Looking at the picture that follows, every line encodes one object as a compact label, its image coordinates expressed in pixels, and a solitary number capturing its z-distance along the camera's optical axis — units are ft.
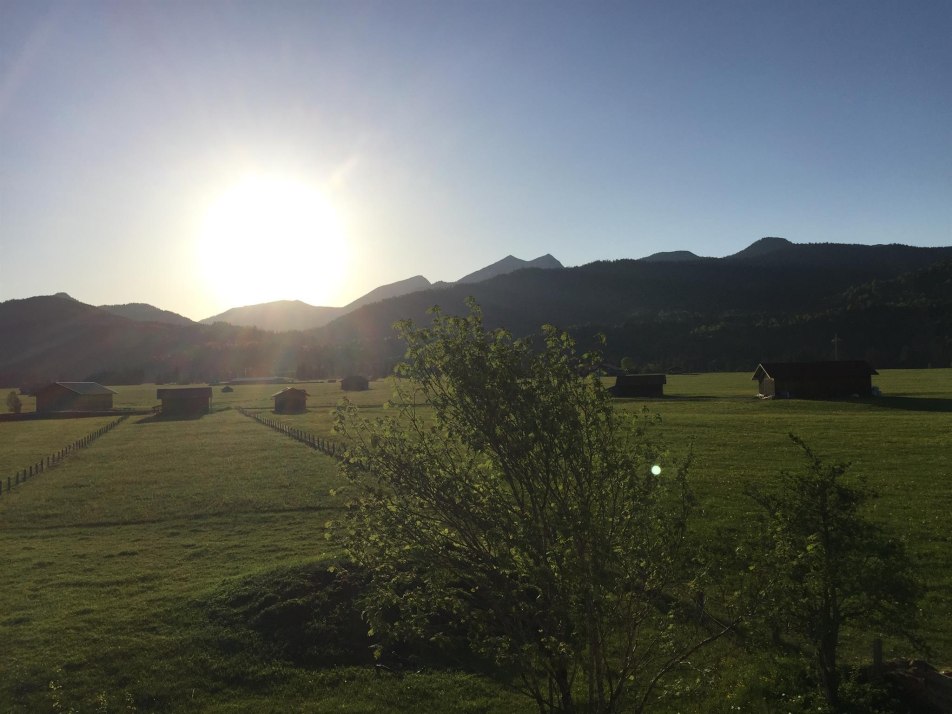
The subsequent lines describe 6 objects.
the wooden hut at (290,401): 294.46
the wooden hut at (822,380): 244.01
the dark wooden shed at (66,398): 323.98
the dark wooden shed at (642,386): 299.38
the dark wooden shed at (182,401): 307.17
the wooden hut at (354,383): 437.58
